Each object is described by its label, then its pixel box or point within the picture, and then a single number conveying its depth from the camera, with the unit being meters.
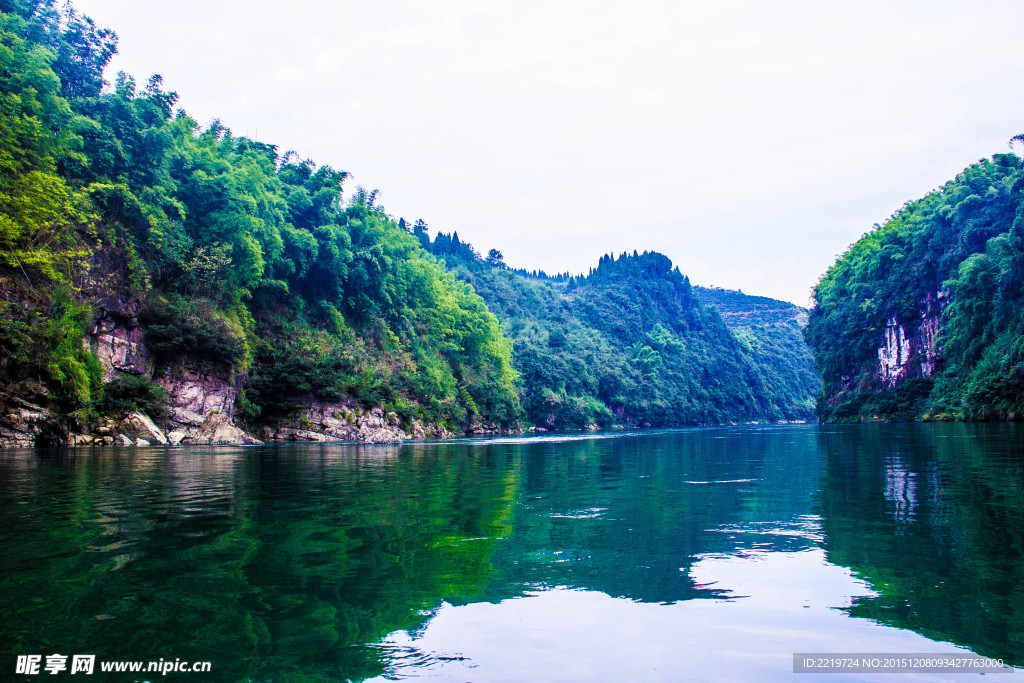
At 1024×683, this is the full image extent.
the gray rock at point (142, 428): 28.17
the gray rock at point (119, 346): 30.31
